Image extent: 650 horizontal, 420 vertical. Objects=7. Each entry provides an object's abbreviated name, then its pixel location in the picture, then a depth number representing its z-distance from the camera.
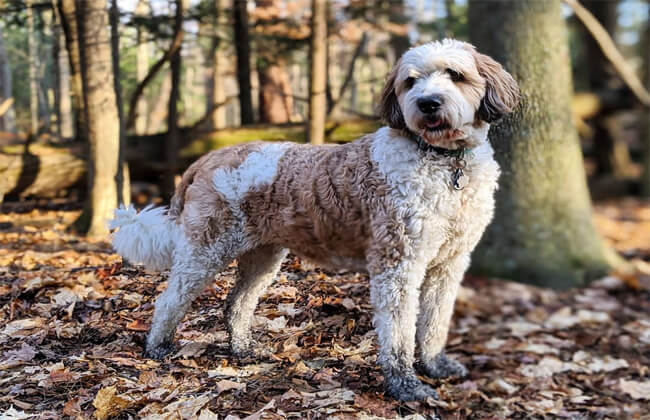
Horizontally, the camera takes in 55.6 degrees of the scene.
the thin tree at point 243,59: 5.06
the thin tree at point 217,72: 4.89
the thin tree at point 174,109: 4.26
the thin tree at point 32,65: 3.49
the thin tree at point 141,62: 3.93
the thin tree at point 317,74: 4.66
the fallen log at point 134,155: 3.51
